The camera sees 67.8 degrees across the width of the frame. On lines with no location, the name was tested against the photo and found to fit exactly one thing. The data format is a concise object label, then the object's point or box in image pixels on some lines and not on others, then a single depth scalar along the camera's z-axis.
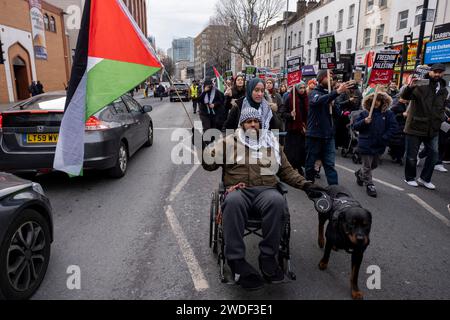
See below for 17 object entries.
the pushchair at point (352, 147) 7.93
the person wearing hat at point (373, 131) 5.70
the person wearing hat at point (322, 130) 5.20
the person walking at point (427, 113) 5.71
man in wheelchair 2.83
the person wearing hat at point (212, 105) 8.63
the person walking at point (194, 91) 21.28
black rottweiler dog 2.75
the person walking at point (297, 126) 6.19
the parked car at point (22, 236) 2.54
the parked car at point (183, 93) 33.08
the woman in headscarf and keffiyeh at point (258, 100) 3.90
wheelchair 3.00
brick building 24.61
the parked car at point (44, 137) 5.20
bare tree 41.84
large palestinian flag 3.01
